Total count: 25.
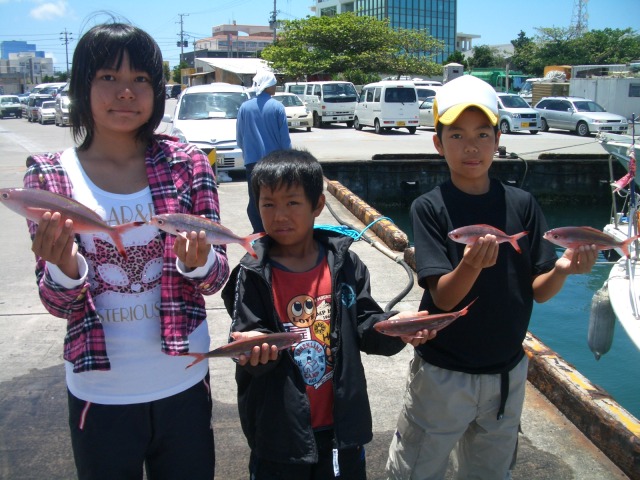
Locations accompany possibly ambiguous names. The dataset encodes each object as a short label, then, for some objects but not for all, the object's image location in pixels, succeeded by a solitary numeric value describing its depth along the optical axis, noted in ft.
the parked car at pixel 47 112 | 123.34
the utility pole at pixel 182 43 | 302.74
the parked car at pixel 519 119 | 86.63
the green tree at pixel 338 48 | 127.54
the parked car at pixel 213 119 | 42.32
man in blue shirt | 24.53
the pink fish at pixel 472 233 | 6.55
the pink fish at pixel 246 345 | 6.44
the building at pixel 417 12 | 261.85
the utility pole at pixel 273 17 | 231.01
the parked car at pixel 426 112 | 96.17
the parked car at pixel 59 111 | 104.83
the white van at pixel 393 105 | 85.51
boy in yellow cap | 7.66
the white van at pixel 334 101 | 95.96
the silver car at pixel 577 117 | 81.66
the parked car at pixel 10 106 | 153.79
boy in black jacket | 7.09
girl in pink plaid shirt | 6.15
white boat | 18.92
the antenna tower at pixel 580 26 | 204.88
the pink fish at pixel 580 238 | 6.91
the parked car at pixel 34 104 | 133.18
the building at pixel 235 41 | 295.69
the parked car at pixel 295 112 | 86.84
